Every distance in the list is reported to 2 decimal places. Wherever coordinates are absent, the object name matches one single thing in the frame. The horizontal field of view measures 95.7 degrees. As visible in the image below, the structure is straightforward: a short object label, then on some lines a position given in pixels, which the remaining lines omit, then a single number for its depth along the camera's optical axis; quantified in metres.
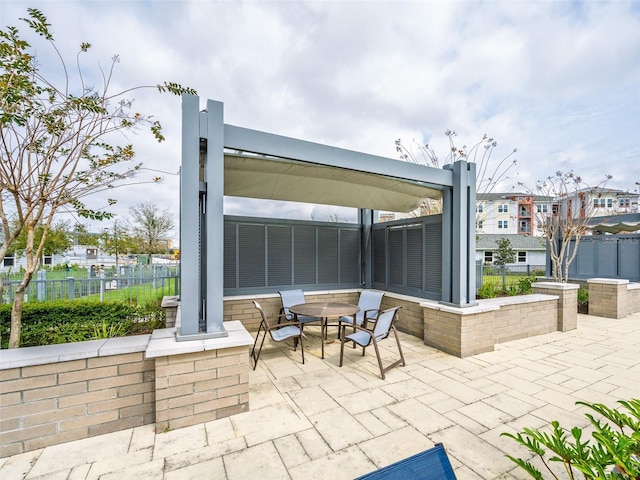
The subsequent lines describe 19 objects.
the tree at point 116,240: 18.27
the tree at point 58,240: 13.34
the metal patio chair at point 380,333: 4.08
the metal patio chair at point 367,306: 5.40
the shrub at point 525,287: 7.92
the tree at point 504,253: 21.20
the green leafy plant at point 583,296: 8.38
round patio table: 4.52
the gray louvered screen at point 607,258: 8.78
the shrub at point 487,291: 7.61
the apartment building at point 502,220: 29.66
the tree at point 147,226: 18.83
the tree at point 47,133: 2.90
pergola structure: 3.02
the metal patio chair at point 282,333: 4.22
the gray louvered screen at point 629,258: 8.38
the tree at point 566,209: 8.62
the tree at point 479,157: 8.63
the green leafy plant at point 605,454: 1.16
